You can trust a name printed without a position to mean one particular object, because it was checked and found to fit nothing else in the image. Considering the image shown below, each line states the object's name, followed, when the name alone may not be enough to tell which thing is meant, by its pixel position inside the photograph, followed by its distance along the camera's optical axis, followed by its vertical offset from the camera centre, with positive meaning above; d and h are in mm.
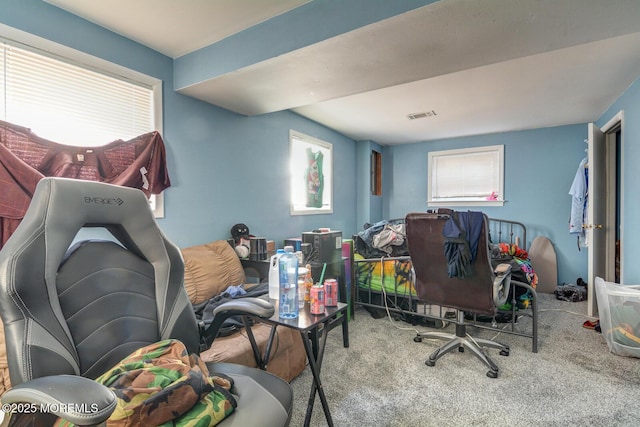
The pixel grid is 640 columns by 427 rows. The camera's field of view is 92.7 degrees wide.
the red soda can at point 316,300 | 1384 -405
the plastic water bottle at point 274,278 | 1692 -375
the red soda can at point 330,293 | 1455 -392
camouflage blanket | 869 -546
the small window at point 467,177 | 4805 +566
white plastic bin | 2287 -823
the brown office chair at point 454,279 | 2066 -487
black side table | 1268 -555
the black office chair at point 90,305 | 842 -318
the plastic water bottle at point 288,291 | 1411 -372
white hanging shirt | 3748 +134
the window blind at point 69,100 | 1765 +738
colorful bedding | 3115 -692
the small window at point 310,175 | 3844 +496
